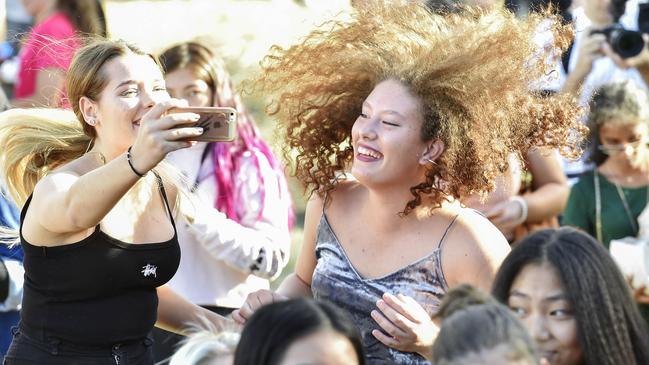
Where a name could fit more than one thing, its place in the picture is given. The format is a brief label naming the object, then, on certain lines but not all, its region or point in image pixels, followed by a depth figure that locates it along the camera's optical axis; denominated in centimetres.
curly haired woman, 645
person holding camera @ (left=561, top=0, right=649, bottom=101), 1073
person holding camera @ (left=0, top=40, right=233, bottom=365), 589
